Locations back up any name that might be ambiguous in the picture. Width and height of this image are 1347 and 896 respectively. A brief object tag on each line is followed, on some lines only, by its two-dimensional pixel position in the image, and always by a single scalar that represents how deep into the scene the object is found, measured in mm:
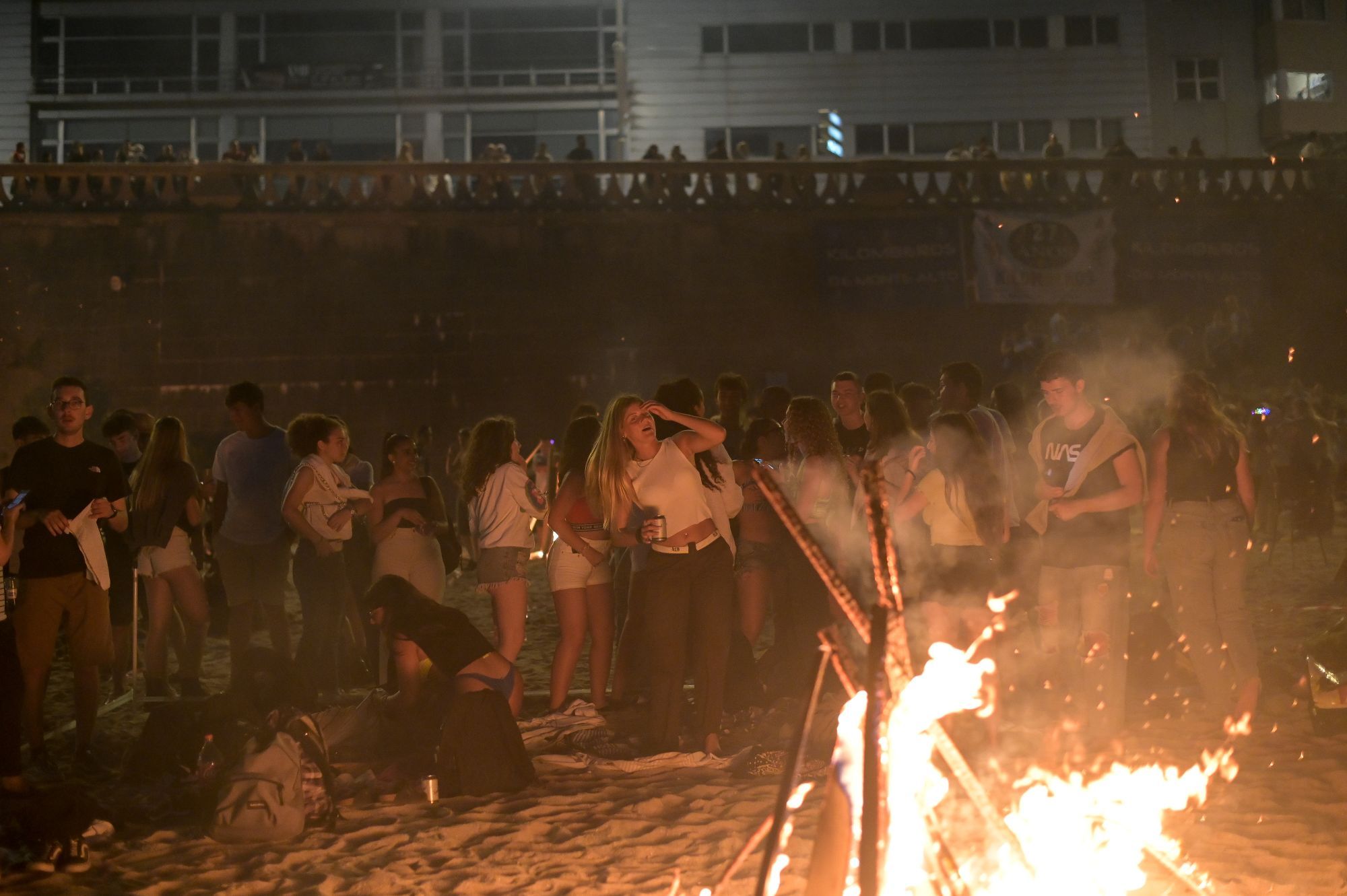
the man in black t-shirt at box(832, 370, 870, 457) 7664
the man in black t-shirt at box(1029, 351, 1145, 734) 6223
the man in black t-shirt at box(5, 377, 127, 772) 6352
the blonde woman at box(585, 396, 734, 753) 6266
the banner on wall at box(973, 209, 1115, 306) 20469
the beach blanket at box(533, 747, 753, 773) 6145
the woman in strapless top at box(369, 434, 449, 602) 7707
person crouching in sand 6188
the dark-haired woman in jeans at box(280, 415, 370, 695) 7590
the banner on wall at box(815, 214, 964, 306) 20719
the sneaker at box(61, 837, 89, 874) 4969
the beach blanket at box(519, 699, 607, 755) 6654
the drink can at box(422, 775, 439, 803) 5789
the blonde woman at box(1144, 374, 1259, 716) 6316
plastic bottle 5863
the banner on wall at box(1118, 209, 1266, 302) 20703
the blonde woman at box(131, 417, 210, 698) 7570
